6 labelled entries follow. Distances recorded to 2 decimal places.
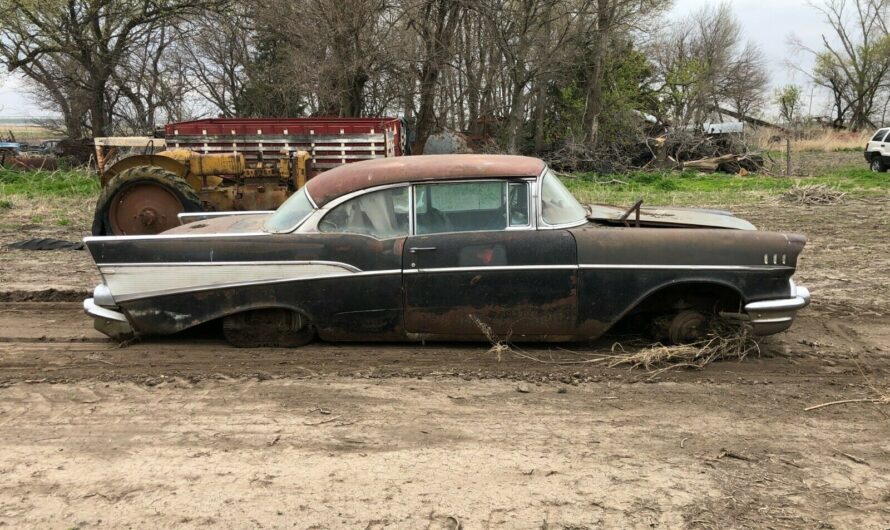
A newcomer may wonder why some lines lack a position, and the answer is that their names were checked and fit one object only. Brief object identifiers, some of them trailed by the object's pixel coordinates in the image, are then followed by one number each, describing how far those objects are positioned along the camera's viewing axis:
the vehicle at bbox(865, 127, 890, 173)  22.33
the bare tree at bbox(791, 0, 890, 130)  50.16
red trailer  13.60
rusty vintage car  4.85
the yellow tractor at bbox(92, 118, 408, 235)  8.96
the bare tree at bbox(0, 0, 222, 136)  21.50
